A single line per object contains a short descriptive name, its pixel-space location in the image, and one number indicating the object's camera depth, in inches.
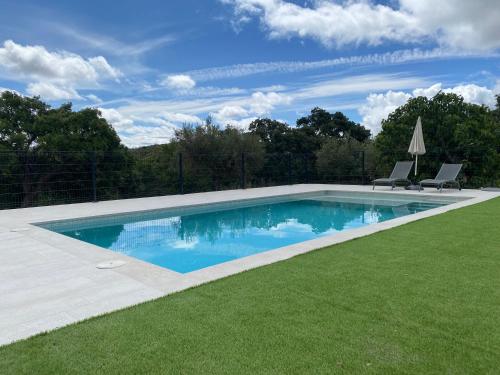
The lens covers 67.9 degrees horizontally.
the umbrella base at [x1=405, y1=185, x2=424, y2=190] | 528.1
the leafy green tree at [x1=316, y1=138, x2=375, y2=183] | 688.4
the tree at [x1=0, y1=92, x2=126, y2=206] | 457.7
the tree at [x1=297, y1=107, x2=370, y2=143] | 1275.8
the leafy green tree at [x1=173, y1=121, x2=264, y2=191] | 673.6
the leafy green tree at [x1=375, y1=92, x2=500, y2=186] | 533.0
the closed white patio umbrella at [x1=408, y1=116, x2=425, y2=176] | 502.3
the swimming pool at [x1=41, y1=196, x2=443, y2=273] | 256.1
